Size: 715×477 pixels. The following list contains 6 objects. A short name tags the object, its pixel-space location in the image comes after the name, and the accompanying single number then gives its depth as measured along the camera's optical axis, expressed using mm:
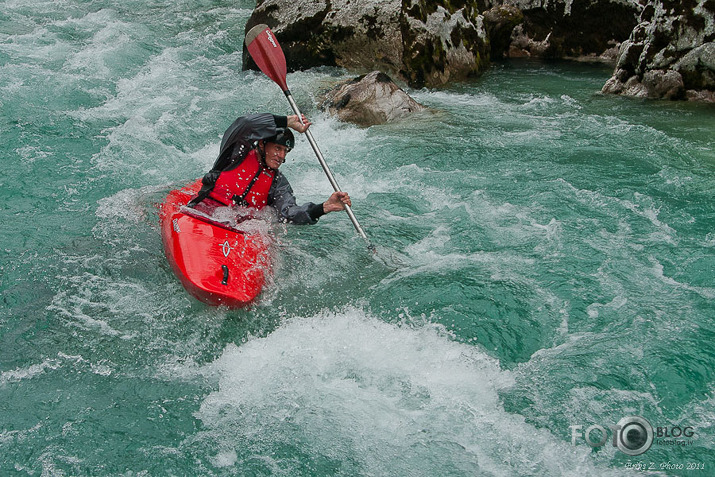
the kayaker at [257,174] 4863
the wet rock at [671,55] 8070
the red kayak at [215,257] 4363
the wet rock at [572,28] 10227
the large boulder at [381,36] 9234
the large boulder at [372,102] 7918
